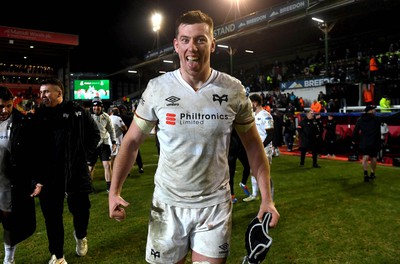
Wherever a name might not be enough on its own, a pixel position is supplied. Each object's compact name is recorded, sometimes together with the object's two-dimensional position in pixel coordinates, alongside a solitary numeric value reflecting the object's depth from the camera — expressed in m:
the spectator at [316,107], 16.62
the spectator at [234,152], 6.79
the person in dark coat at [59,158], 3.99
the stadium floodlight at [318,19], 19.62
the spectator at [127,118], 10.86
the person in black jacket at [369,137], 9.19
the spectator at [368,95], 17.39
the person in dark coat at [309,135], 11.67
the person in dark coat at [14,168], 3.86
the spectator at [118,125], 9.59
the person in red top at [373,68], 18.05
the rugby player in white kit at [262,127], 6.79
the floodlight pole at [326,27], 19.86
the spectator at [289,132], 16.03
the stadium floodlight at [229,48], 26.08
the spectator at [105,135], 7.83
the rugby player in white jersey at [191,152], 2.25
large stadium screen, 38.19
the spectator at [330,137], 14.11
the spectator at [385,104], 14.98
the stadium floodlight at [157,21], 39.97
